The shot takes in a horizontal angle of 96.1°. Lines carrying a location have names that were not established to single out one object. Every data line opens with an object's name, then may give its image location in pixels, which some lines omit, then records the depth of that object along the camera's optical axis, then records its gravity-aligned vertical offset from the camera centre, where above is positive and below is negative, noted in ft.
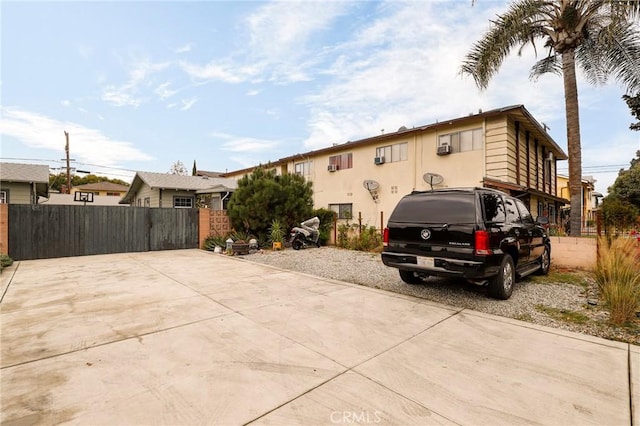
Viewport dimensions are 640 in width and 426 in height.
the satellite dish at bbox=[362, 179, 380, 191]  48.74 +5.03
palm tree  29.25 +18.38
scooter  41.14 -2.90
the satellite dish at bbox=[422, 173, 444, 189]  40.65 +5.17
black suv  14.53 -1.26
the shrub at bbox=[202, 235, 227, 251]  40.19 -4.00
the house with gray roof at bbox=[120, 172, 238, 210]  59.47 +4.93
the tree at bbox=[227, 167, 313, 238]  40.91 +1.84
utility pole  87.81 +20.90
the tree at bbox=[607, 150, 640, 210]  78.38 +8.06
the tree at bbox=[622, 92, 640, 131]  38.01 +15.00
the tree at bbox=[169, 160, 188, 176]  156.97 +25.59
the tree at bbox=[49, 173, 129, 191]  138.82 +19.51
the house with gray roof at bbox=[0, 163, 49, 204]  43.11 +4.94
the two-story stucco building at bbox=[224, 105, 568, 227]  37.09 +8.18
